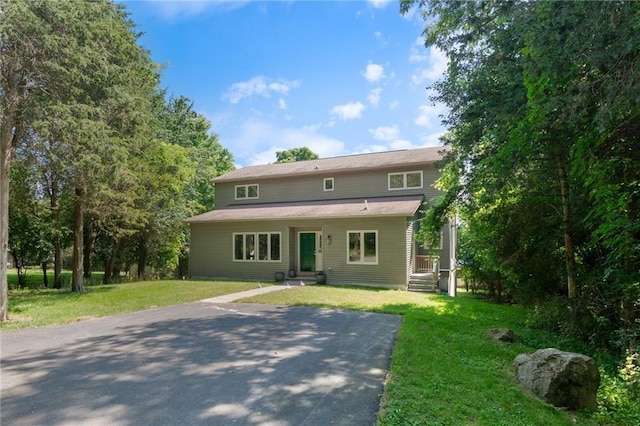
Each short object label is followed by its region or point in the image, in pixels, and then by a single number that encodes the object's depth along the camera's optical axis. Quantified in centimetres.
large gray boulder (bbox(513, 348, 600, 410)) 412
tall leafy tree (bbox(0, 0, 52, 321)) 750
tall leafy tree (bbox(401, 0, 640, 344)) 408
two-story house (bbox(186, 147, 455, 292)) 1438
